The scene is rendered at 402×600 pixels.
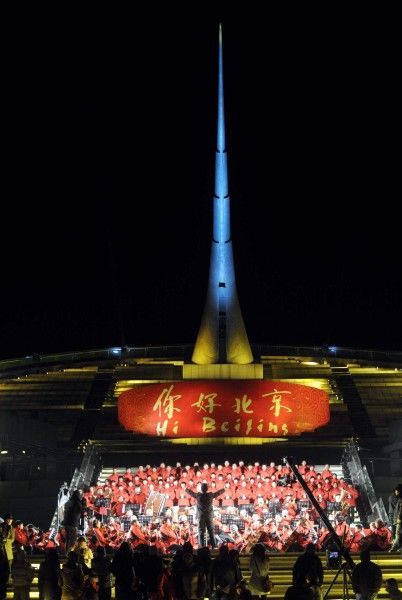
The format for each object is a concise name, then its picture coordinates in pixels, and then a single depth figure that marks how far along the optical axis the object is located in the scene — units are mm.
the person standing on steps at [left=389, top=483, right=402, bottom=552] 15219
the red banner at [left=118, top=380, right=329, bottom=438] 26078
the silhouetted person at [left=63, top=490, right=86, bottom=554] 16141
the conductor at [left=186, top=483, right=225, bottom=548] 16734
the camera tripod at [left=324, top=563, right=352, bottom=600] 11078
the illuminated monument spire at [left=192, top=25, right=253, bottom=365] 30688
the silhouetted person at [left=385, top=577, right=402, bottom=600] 9547
